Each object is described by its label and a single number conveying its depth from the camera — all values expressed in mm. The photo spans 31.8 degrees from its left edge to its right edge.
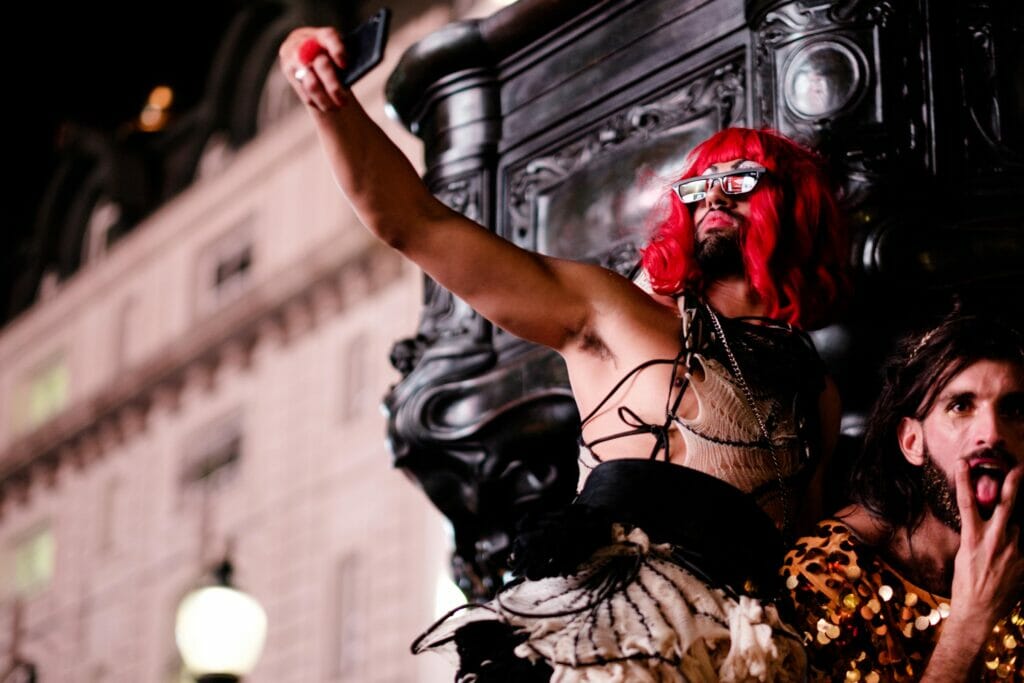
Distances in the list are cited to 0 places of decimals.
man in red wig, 3363
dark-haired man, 3480
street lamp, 10578
